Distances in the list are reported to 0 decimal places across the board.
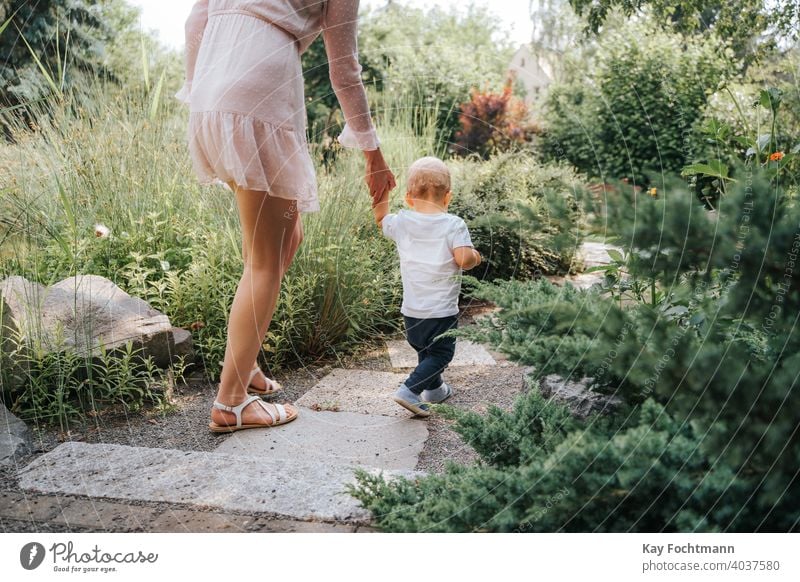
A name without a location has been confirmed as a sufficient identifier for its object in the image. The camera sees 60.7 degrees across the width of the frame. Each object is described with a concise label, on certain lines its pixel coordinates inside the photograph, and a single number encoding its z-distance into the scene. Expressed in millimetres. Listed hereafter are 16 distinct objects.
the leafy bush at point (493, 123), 6098
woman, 1843
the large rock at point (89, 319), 2242
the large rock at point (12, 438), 1884
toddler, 2348
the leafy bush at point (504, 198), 3752
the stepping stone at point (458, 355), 2912
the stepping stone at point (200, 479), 1586
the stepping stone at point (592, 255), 4625
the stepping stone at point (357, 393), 2377
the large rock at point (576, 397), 1586
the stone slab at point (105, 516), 1509
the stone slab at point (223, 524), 1494
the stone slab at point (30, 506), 1549
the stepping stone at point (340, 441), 1949
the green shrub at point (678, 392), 1044
